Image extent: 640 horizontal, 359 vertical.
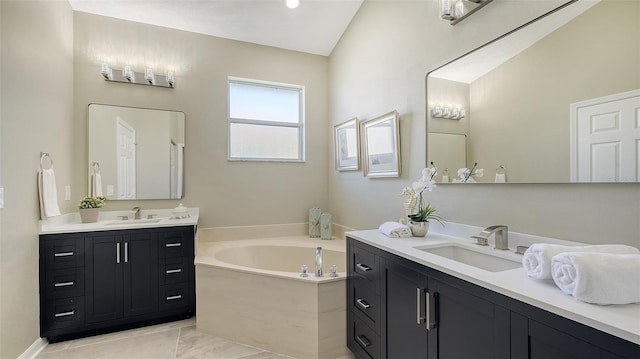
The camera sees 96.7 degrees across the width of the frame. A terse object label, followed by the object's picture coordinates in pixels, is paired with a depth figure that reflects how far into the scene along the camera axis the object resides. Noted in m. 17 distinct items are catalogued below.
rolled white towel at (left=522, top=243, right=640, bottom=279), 0.95
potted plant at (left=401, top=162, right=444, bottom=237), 1.90
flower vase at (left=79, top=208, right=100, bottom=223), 2.56
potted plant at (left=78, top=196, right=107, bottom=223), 2.56
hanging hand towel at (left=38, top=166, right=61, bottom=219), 2.12
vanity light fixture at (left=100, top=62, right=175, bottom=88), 2.79
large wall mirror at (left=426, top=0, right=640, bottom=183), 1.11
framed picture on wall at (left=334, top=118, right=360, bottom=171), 3.01
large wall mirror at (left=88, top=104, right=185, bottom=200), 2.84
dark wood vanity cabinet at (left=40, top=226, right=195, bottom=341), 2.21
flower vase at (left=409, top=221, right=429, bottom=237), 1.90
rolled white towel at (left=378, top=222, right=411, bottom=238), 1.86
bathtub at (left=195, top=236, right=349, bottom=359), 2.06
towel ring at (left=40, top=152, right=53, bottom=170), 2.16
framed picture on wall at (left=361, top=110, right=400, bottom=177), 2.40
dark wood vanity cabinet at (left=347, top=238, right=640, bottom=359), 0.80
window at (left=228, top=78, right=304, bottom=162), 3.38
